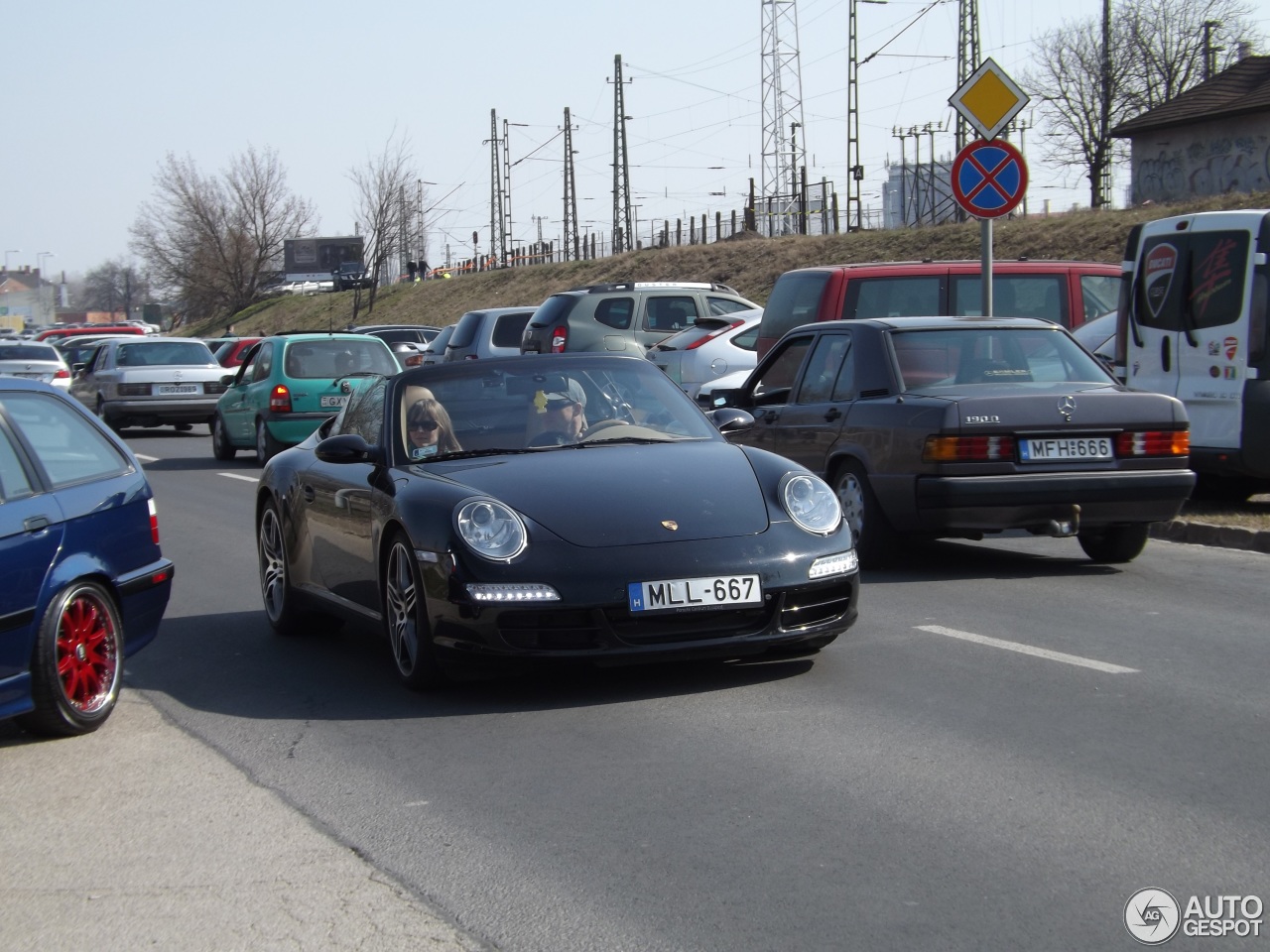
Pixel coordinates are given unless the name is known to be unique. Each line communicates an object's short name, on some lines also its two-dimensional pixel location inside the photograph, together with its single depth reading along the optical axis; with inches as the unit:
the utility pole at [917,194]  1988.2
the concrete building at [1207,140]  1779.0
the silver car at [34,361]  1254.9
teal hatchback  794.8
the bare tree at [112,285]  6845.5
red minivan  607.8
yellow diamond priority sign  557.6
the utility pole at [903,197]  2118.6
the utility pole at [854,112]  2143.2
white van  456.4
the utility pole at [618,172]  2728.8
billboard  3988.7
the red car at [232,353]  1402.6
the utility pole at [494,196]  3511.3
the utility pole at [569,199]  3083.2
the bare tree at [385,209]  2874.0
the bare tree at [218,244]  3811.5
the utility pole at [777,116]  2591.0
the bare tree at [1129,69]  2829.7
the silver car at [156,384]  1076.5
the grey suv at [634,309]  840.9
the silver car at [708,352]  746.2
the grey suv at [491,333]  989.2
